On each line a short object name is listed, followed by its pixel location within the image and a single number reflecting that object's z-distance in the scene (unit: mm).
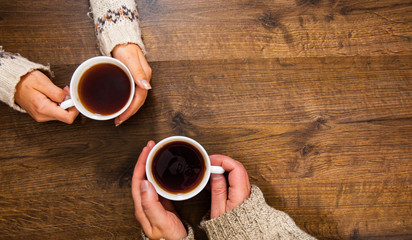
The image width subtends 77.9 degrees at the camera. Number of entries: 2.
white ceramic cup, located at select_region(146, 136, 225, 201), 771
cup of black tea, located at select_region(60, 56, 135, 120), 771
